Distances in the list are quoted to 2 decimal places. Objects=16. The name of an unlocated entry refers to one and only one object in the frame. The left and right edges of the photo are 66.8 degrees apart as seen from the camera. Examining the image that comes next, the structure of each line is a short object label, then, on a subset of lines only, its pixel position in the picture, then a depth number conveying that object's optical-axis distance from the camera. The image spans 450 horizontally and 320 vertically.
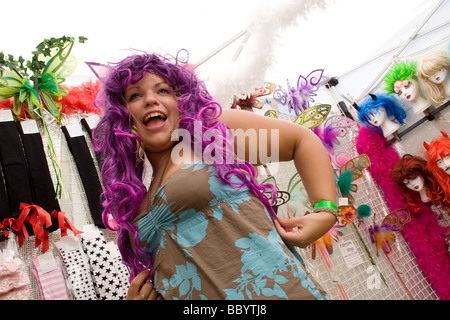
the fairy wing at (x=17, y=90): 2.07
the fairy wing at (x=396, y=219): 2.95
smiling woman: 0.79
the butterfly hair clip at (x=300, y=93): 2.97
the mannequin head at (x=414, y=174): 2.89
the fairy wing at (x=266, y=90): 2.74
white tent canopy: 2.70
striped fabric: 1.80
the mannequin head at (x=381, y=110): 3.08
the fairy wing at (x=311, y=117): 2.60
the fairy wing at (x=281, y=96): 3.01
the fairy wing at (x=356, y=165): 2.77
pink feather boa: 2.88
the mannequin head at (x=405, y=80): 2.84
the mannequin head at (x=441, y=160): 2.69
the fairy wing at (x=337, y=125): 2.93
